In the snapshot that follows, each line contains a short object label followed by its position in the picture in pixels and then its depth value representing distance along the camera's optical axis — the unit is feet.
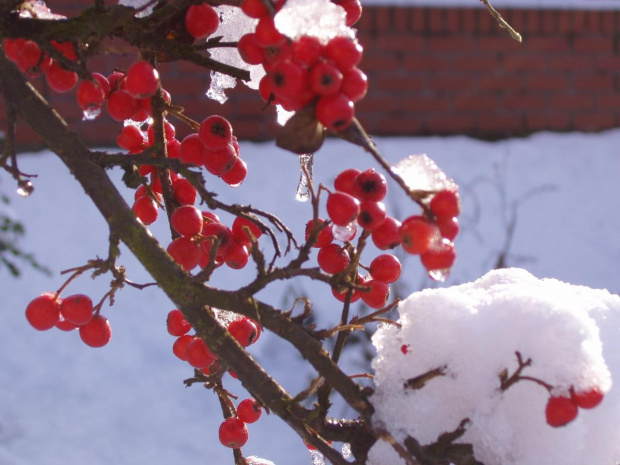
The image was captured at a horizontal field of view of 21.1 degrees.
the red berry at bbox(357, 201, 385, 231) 1.29
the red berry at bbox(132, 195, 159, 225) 1.45
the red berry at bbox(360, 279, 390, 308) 1.37
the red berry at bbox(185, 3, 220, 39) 1.34
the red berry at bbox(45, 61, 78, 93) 1.30
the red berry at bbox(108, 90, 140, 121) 1.37
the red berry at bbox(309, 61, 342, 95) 1.18
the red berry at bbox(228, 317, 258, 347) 1.39
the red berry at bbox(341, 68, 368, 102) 1.20
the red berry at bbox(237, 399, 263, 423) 1.48
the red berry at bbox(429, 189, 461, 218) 1.21
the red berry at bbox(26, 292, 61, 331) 1.39
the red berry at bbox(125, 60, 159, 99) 1.25
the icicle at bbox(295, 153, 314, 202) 1.37
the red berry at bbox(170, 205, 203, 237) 1.35
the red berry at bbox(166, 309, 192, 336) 1.47
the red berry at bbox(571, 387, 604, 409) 1.23
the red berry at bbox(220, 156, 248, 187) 1.43
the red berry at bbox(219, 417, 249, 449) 1.46
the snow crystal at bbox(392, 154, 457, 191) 1.25
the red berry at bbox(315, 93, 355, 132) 1.18
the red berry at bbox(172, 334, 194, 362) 1.47
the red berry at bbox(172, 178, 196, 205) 1.41
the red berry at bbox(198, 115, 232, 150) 1.36
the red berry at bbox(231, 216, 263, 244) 1.40
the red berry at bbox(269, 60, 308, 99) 1.18
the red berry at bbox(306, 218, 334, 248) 1.38
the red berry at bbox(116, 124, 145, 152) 1.47
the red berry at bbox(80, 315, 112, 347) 1.41
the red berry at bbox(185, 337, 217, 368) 1.38
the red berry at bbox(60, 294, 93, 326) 1.39
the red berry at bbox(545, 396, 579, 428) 1.22
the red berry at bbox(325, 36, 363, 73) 1.20
